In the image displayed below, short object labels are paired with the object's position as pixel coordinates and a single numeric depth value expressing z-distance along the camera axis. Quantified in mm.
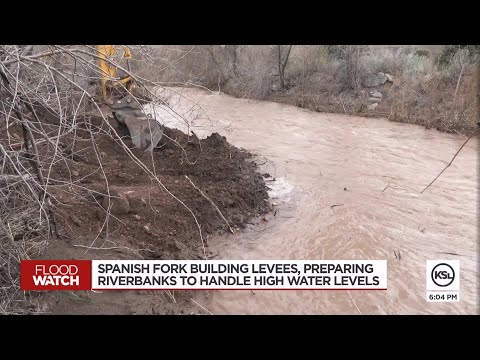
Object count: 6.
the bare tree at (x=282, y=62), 17547
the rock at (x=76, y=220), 4395
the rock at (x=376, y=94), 15406
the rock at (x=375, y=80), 16031
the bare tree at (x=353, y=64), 16219
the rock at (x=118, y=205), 4859
